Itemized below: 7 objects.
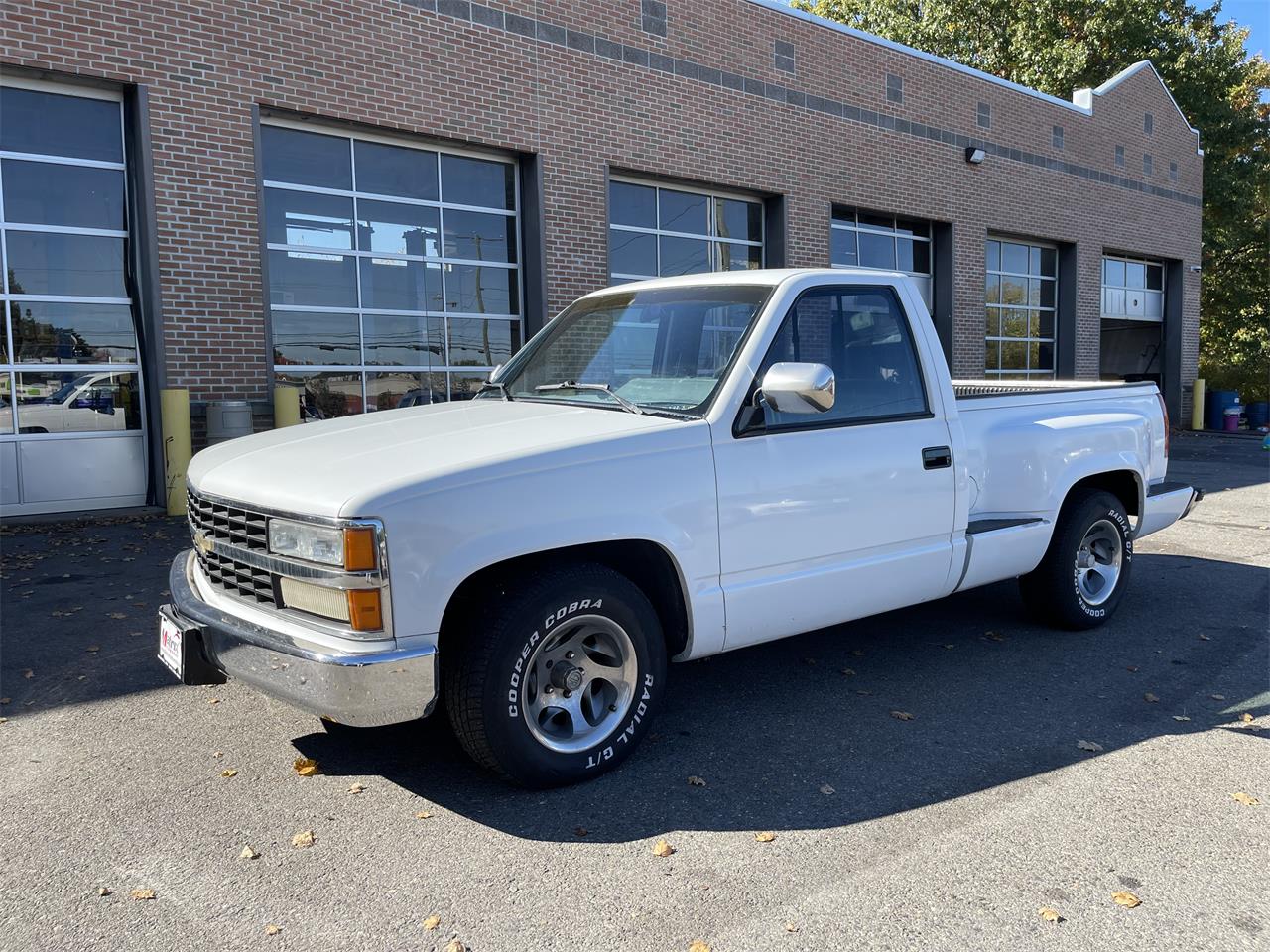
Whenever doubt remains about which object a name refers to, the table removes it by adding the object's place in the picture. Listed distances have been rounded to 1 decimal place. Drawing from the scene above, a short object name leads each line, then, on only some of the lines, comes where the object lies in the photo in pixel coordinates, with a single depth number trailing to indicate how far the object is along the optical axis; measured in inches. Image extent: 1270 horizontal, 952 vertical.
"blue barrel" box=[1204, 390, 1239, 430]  1011.3
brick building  391.2
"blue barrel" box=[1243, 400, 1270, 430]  1048.2
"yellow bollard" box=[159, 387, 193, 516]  393.1
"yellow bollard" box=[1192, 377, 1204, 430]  1011.3
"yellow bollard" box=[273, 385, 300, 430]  422.6
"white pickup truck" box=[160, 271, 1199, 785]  128.0
